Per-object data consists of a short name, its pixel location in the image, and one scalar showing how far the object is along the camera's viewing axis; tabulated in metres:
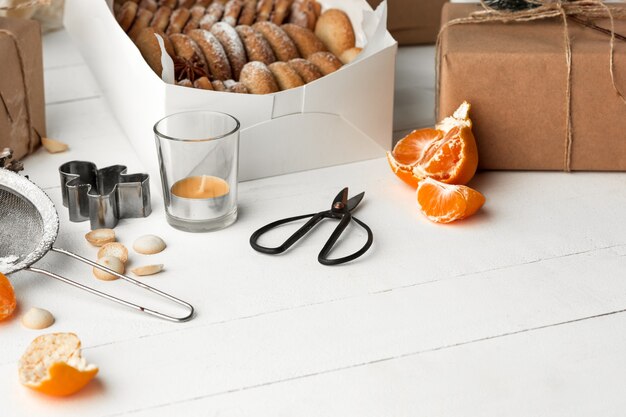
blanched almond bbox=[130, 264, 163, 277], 0.89
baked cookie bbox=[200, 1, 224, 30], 1.13
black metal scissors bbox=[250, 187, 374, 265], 0.90
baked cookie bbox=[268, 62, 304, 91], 1.02
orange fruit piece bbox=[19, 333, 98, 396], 0.78
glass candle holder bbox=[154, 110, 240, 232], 0.93
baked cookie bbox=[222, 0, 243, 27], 1.14
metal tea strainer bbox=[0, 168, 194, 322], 0.87
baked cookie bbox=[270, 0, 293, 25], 1.15
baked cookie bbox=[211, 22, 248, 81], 1.07
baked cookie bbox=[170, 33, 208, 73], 1.05
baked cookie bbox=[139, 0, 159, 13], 1.15
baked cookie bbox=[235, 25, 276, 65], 1.07
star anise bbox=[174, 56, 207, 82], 1.02
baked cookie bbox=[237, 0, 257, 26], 1.15
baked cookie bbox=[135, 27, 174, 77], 1.04
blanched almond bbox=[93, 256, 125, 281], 0.88
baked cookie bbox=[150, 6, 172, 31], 1.13
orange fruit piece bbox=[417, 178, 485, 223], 0.94
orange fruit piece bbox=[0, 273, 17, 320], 0.84
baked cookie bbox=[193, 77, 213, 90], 1.01
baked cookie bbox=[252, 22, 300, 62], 1.08
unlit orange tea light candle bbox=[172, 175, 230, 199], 0.94
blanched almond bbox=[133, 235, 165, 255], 0.92
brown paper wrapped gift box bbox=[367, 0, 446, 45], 1.25
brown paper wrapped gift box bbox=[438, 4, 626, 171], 0.98
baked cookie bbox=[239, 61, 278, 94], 1.01
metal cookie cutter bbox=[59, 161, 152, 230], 0.94
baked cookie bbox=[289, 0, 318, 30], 1.14
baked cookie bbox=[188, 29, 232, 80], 1.06
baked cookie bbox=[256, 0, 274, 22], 1.15
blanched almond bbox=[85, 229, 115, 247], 0.92
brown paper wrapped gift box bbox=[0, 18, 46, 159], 1.01
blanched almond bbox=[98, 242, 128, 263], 0.90
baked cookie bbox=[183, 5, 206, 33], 1.14
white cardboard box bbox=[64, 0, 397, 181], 0.97
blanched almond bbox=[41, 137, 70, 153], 1.06
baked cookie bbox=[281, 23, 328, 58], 1.09
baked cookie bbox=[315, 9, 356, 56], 1.11
